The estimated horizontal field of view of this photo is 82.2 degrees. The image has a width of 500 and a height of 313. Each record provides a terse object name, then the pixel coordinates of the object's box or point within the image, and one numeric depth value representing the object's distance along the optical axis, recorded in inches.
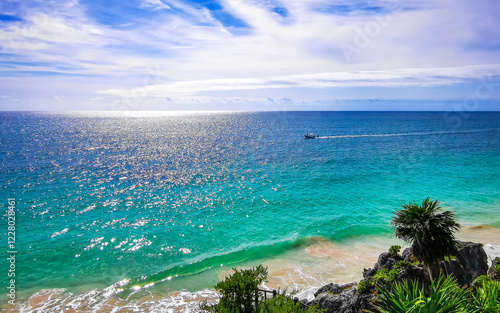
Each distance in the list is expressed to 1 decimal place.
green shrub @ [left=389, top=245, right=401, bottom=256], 761.6
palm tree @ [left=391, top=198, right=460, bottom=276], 664.4
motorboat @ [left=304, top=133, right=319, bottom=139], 5080.2
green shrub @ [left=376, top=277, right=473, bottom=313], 466.0
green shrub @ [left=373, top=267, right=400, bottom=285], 693.9
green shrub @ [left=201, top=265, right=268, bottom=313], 663.1
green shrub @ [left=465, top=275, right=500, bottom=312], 485.1
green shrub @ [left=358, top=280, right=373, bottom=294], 693.3
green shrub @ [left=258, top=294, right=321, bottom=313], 625.0
